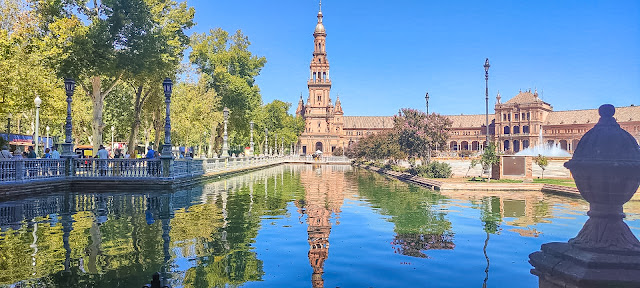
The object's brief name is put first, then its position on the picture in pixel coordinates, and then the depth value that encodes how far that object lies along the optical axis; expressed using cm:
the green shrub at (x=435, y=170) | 2806
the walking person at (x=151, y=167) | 2239
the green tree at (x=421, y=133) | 3616
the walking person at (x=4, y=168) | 1680
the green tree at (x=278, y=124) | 8518
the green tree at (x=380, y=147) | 4397
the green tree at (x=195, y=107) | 4481
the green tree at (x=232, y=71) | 4922
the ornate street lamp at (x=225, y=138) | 3620
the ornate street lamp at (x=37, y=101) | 2475
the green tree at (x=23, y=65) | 2499
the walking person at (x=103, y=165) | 2213
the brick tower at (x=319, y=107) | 11994
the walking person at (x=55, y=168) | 2073
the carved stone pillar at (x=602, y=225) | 514
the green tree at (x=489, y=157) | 2520
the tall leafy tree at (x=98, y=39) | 2642
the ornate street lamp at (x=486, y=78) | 2822
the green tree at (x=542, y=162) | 2808
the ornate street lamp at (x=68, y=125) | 2164
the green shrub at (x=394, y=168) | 3848
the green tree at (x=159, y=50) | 2852
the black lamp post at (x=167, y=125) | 2273
